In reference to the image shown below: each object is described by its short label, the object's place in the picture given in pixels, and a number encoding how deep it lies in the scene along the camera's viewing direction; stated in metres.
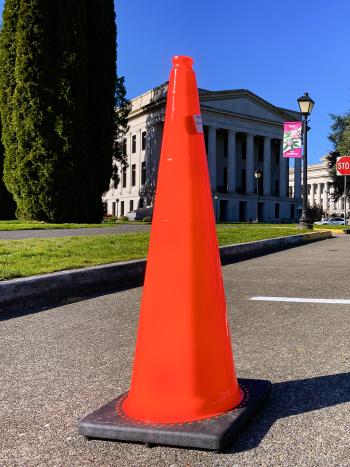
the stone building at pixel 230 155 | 66.50
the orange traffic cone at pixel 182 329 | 2.19
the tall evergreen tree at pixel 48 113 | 26.16
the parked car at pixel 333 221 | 75.96
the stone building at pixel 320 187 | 117.31
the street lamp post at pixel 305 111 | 20.50
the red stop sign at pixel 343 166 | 27.18
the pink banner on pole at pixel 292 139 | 21.94
